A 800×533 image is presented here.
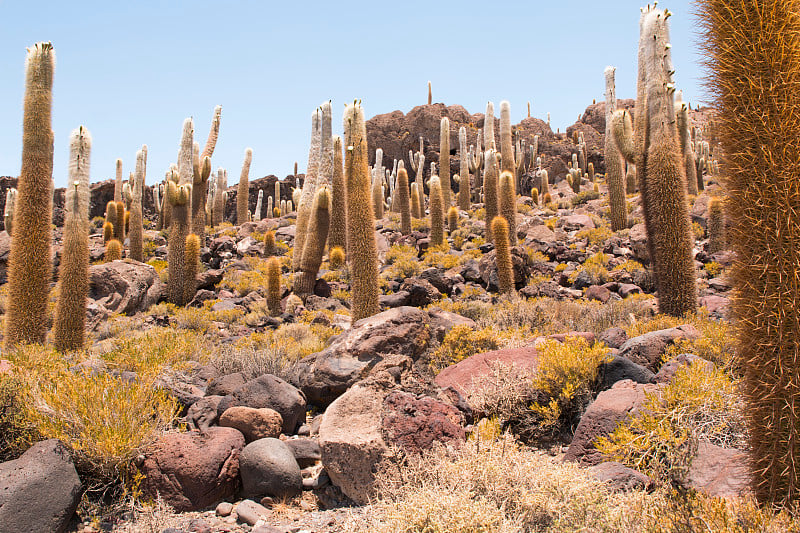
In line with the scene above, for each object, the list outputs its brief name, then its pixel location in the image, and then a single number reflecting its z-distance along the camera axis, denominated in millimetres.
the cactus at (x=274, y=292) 13359
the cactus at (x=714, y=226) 14555
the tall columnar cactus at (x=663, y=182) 9008
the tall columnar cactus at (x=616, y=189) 18500
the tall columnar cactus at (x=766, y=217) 2814
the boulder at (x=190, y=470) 4336
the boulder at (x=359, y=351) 6512
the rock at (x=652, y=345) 6172
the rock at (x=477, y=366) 5984
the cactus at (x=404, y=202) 23141
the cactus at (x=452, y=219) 22266
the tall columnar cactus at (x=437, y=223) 19453
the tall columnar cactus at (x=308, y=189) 16088
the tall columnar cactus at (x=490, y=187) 18875
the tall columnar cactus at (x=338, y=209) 16047
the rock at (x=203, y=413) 5582
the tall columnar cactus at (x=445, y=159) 25547
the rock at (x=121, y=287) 13367
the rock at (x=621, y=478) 3549
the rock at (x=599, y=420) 4355
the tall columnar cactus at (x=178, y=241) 14547
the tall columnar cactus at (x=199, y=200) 18312
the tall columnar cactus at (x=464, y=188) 29362
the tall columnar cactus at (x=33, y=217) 8953
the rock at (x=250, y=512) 4164
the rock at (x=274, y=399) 5793
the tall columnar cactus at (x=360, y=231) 9539
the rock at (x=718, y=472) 3329
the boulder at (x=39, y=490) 3656
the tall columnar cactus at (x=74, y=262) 9359
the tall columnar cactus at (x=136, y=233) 18719
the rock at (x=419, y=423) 4379
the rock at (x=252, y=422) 5289
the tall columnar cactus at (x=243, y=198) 30094
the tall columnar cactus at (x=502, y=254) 12961
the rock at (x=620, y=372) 5500
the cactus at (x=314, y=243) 14555
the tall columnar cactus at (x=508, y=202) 17469
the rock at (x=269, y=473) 4539
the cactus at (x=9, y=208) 21062
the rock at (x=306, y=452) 5078
